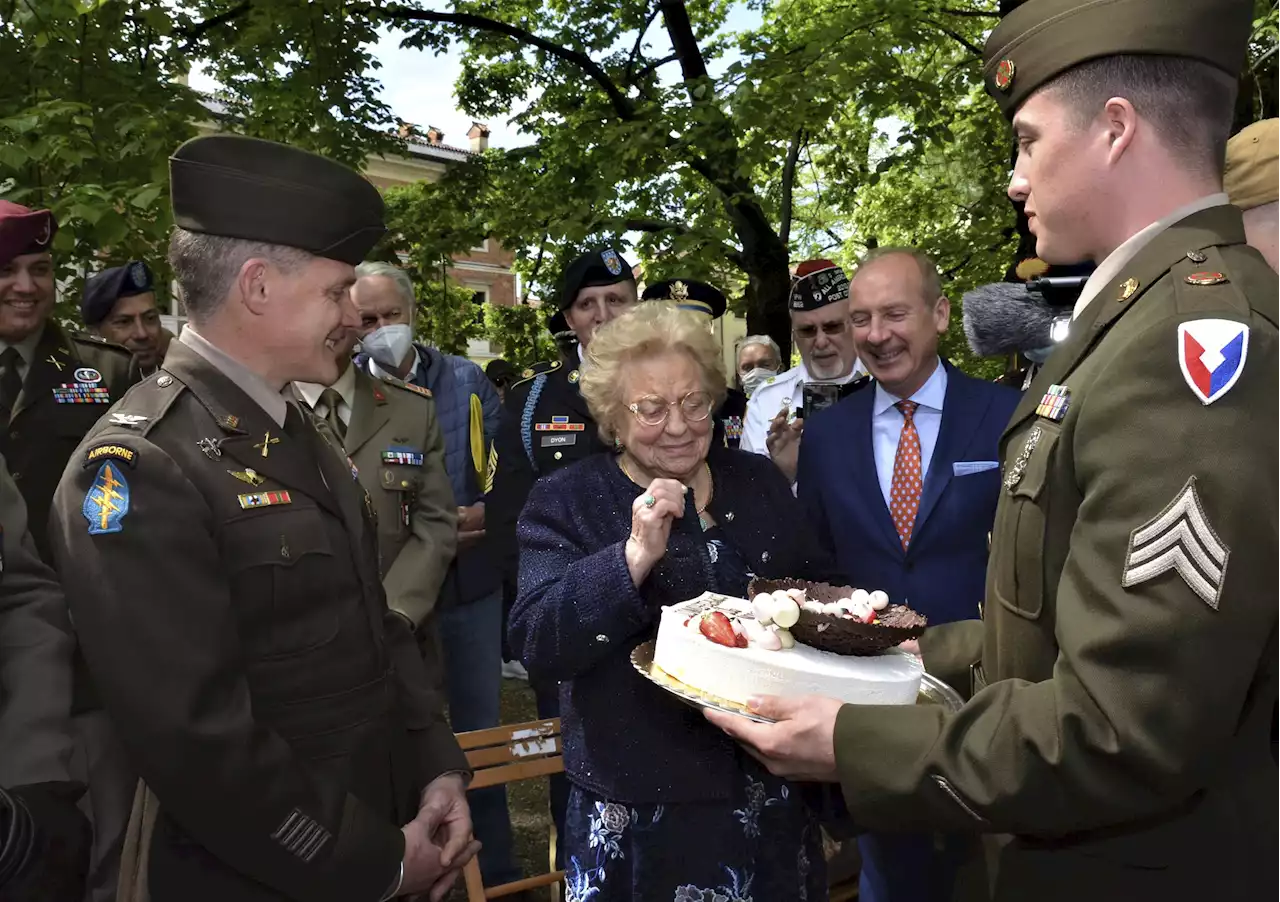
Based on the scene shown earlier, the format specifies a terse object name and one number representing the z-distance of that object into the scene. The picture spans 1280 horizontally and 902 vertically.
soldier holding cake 1.32
